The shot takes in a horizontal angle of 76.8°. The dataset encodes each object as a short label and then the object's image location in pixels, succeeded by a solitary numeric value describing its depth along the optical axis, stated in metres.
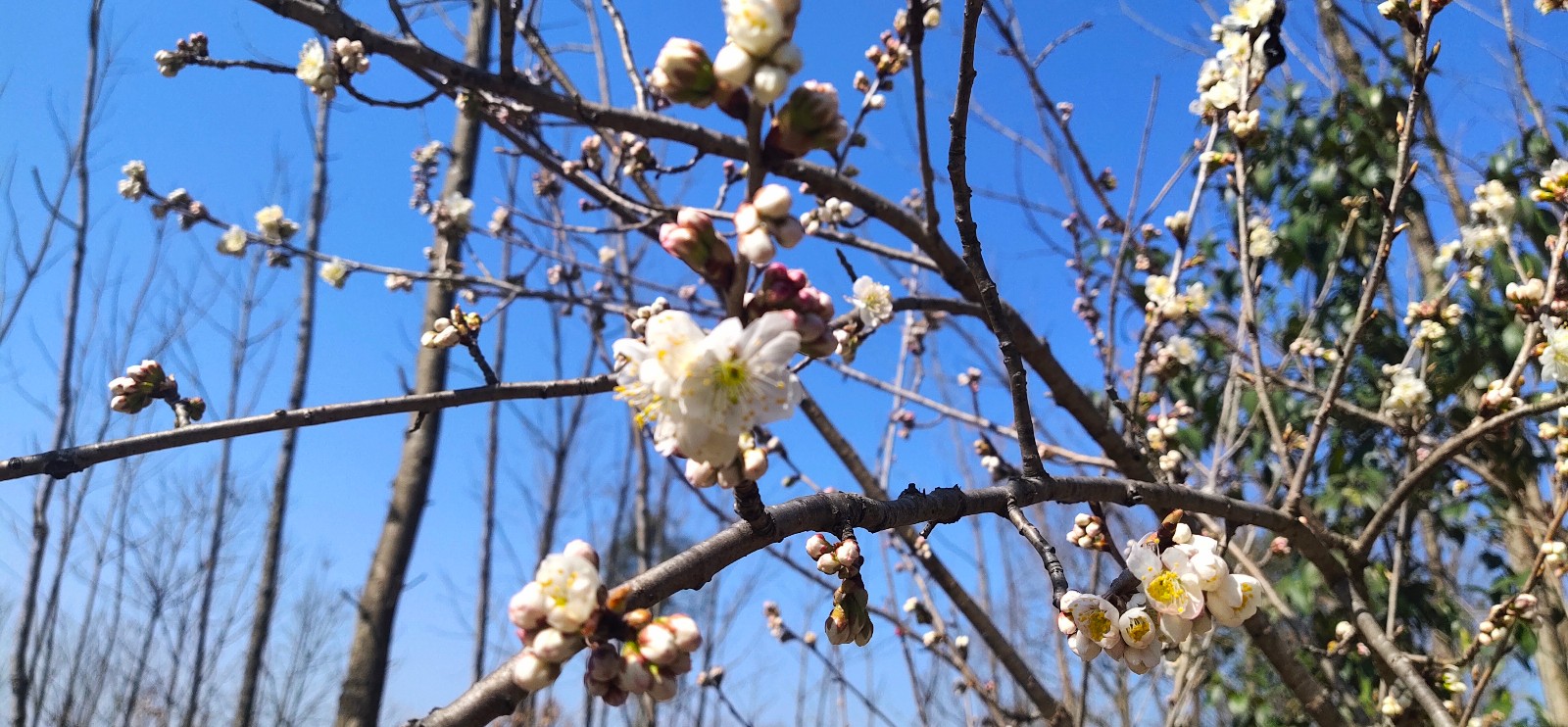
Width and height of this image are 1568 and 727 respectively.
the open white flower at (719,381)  0.14
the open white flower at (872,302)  0.36
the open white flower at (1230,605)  0.21
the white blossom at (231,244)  0.52
